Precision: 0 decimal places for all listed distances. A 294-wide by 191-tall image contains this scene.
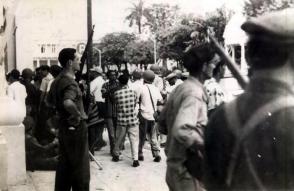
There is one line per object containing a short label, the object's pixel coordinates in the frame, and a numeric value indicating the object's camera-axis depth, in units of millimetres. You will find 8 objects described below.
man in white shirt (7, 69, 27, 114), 9070
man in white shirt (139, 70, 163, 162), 9891
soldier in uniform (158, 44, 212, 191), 3434
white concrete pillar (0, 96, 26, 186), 7113
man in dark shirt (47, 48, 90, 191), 5238
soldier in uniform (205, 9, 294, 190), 1951
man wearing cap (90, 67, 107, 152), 10758
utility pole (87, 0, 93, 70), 10227
